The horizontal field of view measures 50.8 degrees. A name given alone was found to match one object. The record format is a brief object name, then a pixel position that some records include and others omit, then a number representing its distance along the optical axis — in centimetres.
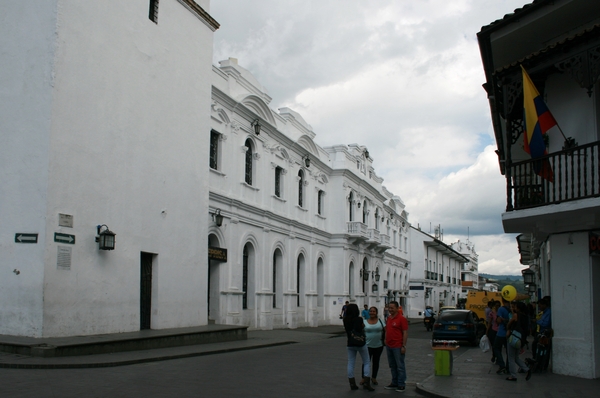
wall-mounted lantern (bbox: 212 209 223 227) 2495
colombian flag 1288
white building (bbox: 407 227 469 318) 6362
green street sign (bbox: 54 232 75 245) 1547
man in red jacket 1168
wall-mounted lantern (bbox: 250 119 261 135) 2887
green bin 1355
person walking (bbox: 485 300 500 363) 1619
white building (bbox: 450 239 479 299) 11731
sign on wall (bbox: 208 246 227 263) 2466
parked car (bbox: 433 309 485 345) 2491
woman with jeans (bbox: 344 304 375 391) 1152
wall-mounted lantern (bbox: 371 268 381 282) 4707
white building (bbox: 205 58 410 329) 2622
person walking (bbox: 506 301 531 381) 1319
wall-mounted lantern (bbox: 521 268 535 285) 3030
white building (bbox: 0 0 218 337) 1538
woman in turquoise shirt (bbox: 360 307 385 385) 1203
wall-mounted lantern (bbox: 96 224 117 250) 1666
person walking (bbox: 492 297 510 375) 1447
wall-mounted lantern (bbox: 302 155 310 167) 3547
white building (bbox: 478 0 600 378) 1241
